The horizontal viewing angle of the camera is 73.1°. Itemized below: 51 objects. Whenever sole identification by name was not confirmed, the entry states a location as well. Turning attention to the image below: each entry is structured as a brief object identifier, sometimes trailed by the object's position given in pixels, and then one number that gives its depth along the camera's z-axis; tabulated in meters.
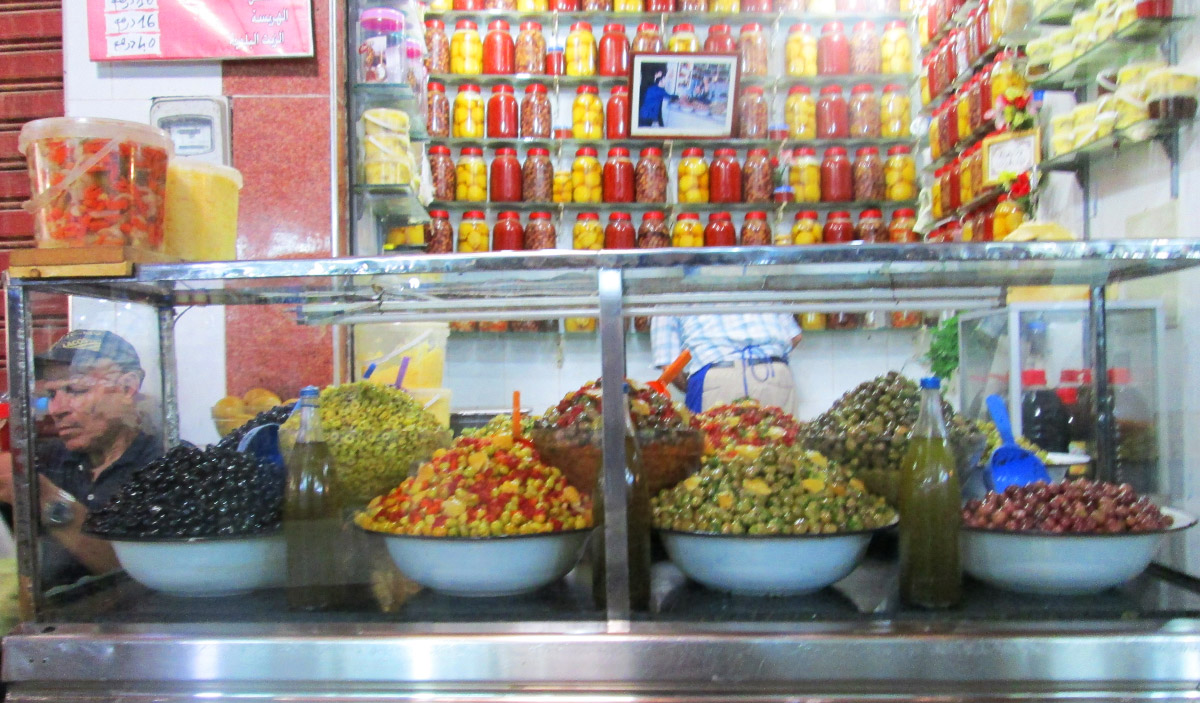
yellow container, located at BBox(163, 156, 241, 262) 1.40
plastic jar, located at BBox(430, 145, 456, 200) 4.34
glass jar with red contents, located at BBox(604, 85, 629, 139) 4.53
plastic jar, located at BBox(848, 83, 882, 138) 4.50
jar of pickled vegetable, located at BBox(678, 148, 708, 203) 4.52
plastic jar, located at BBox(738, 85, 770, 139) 4.51
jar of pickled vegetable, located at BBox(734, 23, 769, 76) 4.49
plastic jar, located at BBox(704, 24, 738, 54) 4.49
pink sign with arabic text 2.72
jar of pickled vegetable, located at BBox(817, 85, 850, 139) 4.49
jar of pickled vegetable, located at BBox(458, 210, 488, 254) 4.46
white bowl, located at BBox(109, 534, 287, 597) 1.19
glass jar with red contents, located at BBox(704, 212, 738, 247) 4.47
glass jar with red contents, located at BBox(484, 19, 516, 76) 4.44
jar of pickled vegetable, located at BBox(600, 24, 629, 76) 4.50
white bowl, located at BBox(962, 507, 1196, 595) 1.11
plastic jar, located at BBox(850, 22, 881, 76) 4.53
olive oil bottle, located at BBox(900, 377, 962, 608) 1.12
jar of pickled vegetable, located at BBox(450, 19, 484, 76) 4.43
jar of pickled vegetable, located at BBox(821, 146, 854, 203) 4.51
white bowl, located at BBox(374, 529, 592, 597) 1.13
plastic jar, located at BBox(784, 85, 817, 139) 4.49
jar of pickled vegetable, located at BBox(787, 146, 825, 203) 4.52
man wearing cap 1.24
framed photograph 4.34
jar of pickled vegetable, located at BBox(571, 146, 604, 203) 4.48
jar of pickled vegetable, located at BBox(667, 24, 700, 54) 4.43
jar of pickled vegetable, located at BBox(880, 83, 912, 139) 4.53
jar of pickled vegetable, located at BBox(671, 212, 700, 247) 4.45
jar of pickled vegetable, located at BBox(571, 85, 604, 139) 4.49
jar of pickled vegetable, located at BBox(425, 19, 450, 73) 4.40
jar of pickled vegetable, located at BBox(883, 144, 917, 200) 4.54
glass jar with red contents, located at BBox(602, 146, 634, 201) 4.49
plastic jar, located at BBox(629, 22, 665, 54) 4.46
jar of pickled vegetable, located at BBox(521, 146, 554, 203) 4.44
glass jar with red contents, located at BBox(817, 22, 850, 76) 4.50
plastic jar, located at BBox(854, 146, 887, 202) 4.52
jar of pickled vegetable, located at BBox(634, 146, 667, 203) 4.49
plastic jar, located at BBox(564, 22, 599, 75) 4.48
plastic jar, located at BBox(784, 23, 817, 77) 4.50
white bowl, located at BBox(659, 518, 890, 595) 1.11
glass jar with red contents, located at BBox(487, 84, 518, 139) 4.43
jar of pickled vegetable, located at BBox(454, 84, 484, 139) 4.40
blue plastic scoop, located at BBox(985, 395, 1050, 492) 1.40
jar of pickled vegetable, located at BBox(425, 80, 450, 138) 4.36
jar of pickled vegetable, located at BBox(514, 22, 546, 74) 4.45
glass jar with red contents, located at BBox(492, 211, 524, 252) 4.42
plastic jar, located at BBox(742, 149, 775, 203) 4.50
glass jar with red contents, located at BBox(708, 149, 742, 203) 4.50
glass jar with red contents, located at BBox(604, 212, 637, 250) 4.43
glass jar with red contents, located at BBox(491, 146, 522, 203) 4.43
